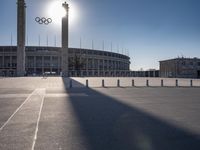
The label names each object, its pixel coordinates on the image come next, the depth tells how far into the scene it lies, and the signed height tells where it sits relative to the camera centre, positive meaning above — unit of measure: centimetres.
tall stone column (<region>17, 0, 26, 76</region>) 5216 +1287
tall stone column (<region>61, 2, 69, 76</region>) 4991 +1150
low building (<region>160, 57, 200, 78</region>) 5415 +254
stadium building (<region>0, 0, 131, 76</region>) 5250 +723
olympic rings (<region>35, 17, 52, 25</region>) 4150 +1424
